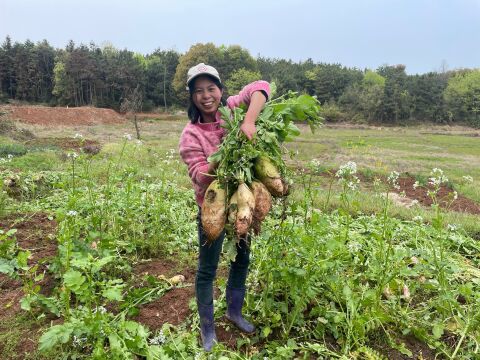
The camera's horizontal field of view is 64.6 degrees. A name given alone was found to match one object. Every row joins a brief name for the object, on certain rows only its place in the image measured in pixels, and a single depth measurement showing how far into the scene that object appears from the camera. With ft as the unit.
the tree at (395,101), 146.20
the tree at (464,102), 153.58
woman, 7.74
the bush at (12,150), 36.07
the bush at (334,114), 146.30
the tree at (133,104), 68.95
